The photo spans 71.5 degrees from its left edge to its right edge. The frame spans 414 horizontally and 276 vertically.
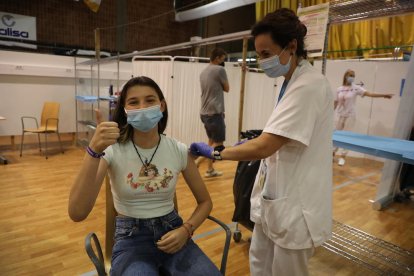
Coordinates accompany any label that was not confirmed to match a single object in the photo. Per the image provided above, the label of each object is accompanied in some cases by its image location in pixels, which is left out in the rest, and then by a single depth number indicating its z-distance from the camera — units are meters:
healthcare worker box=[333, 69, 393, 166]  4.48
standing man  3.52
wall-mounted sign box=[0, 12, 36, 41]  5.42
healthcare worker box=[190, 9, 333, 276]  1.04
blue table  1.57
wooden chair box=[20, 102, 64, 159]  5.14
